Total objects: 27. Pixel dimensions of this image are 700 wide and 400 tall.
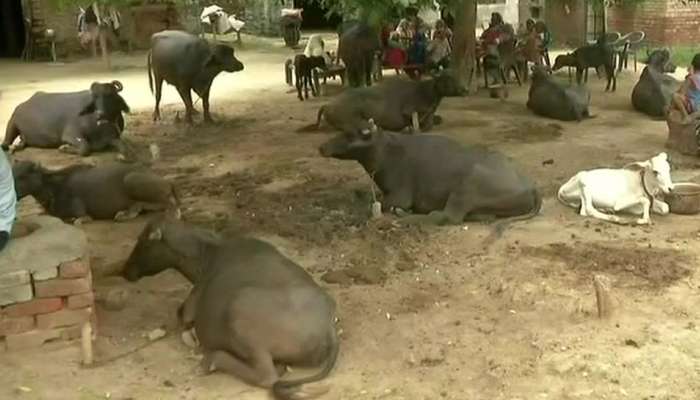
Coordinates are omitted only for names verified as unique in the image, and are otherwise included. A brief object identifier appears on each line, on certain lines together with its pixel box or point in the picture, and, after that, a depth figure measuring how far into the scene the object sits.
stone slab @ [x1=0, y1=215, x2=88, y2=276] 5.36
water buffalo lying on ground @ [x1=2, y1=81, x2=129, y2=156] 11.61
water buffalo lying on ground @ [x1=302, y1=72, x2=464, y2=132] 12.05
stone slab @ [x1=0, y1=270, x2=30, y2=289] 5.29
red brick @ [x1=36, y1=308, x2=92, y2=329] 5.46
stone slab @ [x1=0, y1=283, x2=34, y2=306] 5.32
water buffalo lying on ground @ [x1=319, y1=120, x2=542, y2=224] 7.92
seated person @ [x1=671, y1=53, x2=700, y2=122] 10.23
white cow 7.79
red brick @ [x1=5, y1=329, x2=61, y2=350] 5.45
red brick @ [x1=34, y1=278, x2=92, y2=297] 5.38
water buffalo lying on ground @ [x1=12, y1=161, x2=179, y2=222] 8.44
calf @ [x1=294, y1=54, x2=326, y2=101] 15.54
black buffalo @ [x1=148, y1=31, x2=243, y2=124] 13.51
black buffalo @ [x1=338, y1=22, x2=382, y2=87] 16.31
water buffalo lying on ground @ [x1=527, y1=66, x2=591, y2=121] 12.68
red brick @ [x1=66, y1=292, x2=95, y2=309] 5.46
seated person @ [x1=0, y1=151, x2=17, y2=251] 5.50
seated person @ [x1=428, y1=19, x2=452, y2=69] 16.95
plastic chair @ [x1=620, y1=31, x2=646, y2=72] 17.95
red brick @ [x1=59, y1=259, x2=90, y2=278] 5.39
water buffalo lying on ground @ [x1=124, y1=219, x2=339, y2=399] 4.95
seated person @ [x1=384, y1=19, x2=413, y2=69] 17.08
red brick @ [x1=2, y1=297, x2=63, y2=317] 5.38
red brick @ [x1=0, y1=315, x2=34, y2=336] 5.41
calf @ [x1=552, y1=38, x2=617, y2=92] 15.55
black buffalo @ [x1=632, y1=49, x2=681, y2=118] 12.63
